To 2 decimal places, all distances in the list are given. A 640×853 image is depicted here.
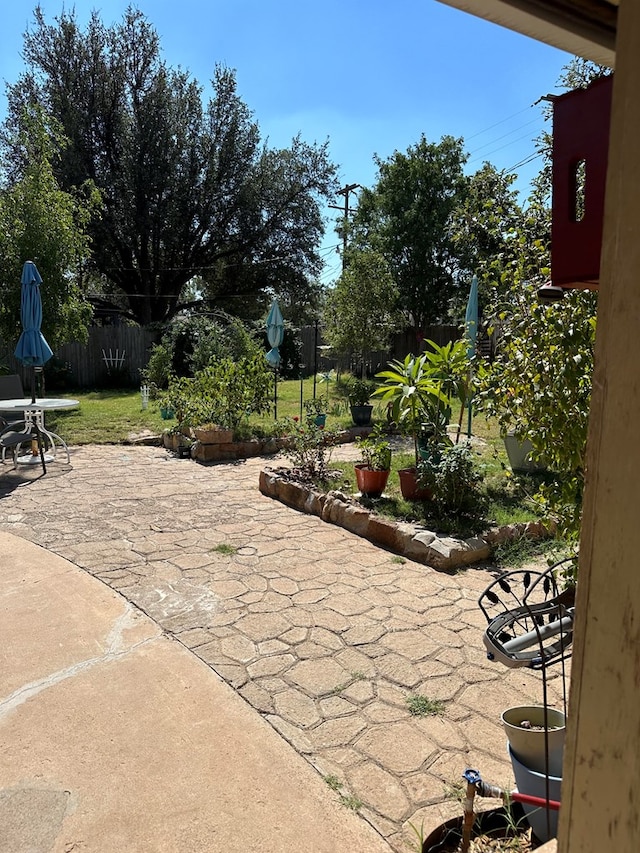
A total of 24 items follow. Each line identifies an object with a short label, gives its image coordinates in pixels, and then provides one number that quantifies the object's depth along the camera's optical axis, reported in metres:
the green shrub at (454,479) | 4.79
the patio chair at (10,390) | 8.16
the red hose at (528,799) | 1.58
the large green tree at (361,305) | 13.53
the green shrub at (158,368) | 13.40
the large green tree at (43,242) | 10.20
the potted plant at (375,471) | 5.29
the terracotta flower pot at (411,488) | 5.29
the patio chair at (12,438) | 6.55
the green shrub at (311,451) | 5.95
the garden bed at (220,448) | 7.81
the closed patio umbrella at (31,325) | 7.12
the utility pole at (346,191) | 23.11
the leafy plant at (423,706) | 2.49
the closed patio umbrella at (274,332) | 9.72
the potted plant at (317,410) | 8.40
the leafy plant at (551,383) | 2.15
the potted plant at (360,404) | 9.74
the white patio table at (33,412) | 6.91
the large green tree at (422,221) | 19.53
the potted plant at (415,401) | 5.39
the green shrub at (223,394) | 8.13
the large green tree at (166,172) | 18.78
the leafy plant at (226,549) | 4.34
